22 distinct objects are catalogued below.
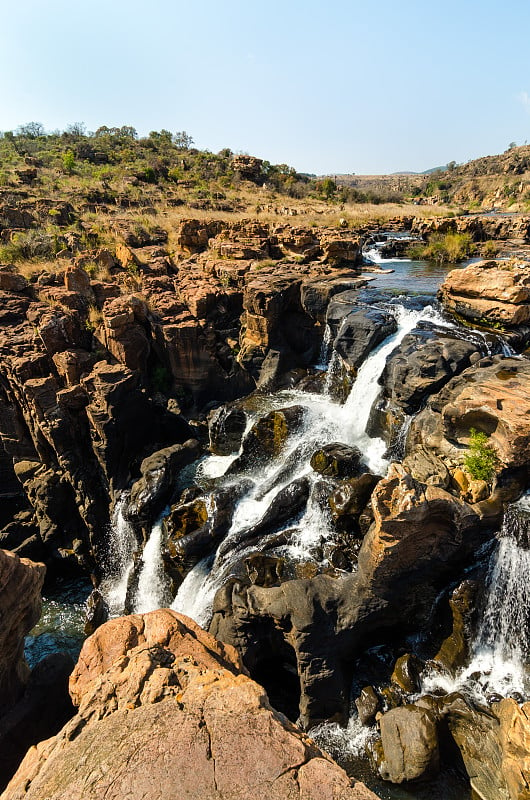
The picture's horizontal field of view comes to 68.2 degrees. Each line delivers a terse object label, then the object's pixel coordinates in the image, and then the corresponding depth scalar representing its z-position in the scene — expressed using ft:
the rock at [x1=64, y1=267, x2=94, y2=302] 51.24
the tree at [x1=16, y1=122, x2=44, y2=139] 174.70
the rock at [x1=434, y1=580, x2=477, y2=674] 23.77
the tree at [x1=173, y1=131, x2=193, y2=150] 182.98
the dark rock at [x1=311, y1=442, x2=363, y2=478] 32.81
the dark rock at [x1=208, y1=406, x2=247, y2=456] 42.68
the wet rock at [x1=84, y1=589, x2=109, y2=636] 33.19
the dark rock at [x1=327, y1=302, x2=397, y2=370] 40.47
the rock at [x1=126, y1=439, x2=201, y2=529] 35.76
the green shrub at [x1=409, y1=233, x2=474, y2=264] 69.15
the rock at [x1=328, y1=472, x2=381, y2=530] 29.66
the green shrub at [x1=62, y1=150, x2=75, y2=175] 112.47
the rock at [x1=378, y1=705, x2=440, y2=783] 19.70
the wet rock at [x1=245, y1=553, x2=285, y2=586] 27.65
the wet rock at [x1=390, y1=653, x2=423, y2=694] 23.03
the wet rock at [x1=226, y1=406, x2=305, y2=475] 39.04
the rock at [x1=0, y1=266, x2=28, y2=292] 49.26
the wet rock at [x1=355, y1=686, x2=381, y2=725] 22.72
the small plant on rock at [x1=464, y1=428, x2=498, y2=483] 25.04
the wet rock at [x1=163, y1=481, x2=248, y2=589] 32.19
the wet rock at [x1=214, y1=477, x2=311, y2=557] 31.91
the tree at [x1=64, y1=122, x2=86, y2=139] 176.15
